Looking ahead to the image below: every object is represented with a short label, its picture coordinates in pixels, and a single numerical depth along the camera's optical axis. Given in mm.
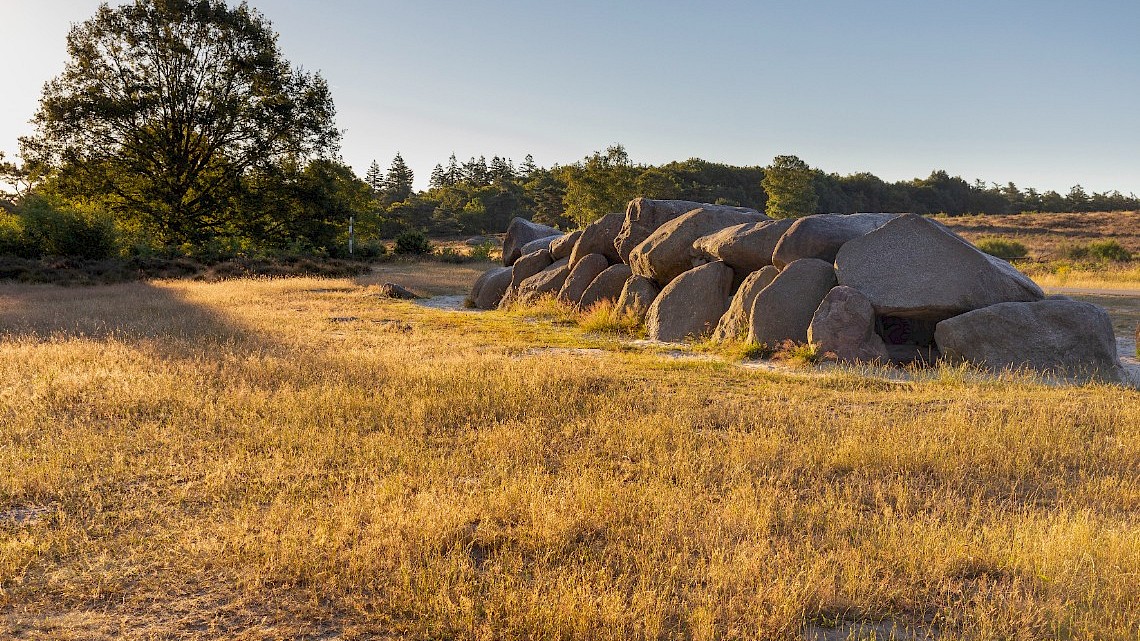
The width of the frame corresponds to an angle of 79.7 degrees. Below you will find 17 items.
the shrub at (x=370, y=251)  38188
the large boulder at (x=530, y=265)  19227
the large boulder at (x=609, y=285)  15867
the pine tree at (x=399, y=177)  107938
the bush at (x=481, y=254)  40603
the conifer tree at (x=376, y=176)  114800
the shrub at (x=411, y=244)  41250
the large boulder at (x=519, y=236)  24281
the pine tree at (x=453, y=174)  123200
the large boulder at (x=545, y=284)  17562
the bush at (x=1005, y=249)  39344
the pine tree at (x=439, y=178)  124612
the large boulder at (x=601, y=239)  17375
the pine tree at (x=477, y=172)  112881
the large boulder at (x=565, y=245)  18703
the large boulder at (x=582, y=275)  16422
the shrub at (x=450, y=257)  38812
